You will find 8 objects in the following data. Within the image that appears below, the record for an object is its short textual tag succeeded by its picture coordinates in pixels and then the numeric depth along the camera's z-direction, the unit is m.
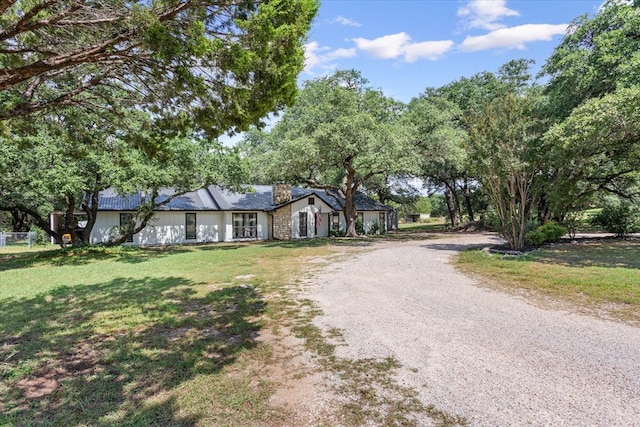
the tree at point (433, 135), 19.17
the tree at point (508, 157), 11.57
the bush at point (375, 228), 26.70
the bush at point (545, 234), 13.57
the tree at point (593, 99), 9.36
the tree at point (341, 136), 16.56
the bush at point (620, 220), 17.75
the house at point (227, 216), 18.77
